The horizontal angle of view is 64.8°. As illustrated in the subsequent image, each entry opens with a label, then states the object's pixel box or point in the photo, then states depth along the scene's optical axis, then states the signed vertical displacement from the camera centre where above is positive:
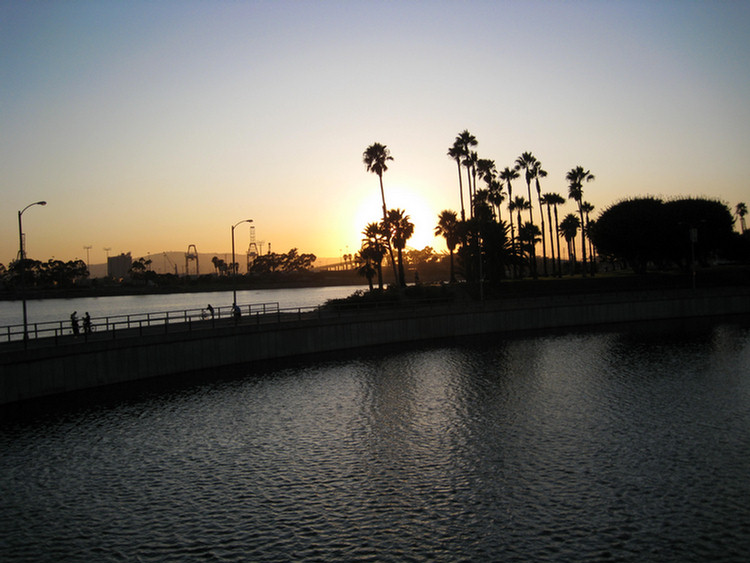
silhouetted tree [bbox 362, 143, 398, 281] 90.00 +18.30
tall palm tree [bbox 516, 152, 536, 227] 117.44 +21.21
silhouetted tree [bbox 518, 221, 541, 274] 117.69 +7.09
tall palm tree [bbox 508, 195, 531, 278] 128.88 +14.00
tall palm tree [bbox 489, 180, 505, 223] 119.38 +15.25
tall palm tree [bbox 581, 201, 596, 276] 152.60 +14.37
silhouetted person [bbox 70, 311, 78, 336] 40.42 -1.89
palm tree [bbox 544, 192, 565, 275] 127.06 +14.41
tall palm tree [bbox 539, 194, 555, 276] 126.36 +12.69
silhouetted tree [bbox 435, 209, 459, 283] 112.44 +9.03
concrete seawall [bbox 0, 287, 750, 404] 33.84 -4.66
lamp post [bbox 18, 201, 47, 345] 33.66 +3.79
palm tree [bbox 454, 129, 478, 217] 97.88 +21.57
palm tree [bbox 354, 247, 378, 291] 94.25 +2.22
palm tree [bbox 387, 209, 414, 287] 99.81 +8.33
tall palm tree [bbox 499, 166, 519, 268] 123.69 +19.74
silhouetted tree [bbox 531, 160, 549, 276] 117.75 +18.83
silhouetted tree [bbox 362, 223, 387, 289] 95.00 +5.68
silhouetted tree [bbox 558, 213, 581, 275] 143.00 +9.27
